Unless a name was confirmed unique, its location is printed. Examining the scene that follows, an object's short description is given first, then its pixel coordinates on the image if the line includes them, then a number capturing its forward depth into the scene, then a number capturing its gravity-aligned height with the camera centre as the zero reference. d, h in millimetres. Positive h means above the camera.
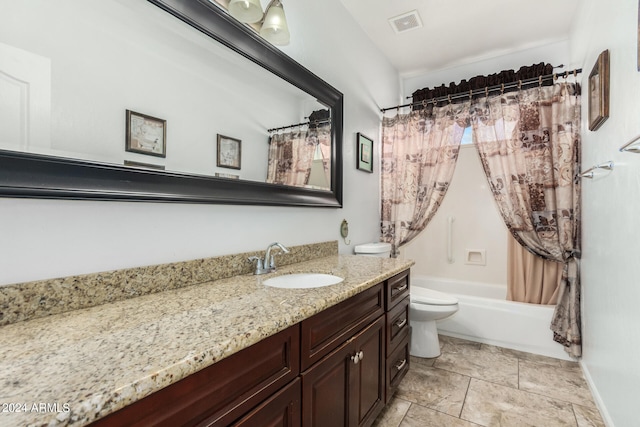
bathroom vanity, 494 -286
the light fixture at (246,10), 1213 +836
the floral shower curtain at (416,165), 2555 +440
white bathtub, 2285 -899
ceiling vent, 2301 +1526
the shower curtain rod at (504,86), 2199 +1021
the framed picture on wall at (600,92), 1465 +644
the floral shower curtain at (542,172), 2158 +328
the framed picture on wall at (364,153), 2418 +510
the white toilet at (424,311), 2121 -687
